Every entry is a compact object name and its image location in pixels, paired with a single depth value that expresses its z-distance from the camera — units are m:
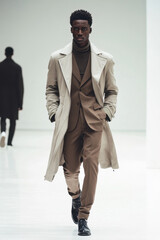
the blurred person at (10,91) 17.33
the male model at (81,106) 6.95
